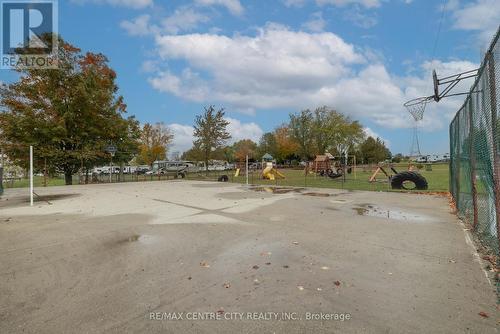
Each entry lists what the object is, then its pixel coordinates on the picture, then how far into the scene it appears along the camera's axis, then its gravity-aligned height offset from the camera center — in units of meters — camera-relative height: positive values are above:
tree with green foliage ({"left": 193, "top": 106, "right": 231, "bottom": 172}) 38.19 +4.78
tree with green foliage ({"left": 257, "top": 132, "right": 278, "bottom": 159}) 65.25 +5.25
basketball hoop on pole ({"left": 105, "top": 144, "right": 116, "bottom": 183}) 22.27 +1.52
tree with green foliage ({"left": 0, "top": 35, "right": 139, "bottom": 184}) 19.39 +3.68
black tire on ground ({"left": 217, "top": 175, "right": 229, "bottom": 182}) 23.52 -0.78
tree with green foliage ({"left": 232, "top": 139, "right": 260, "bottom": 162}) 68.84 +5.37
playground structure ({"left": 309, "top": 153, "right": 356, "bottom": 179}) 28.10 +0.24
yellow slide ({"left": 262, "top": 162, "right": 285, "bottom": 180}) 25.08 -0.38
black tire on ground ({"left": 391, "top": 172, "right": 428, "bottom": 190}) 15.25 -0.58
